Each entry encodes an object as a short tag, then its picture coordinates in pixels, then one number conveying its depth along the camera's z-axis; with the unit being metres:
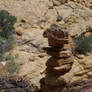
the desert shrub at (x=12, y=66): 7.82
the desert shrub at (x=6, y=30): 9.41
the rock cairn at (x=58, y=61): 5.47
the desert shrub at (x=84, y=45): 9.96
